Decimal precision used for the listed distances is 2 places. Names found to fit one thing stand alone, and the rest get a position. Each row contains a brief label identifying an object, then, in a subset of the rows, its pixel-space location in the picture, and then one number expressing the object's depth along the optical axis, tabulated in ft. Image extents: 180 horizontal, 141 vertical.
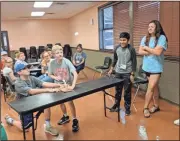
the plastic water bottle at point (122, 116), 7.26
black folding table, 4.51
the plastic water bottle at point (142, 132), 6.05
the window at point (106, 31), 10.69
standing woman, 6.86
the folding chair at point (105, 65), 8.86
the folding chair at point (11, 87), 5.87
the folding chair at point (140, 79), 8.46
